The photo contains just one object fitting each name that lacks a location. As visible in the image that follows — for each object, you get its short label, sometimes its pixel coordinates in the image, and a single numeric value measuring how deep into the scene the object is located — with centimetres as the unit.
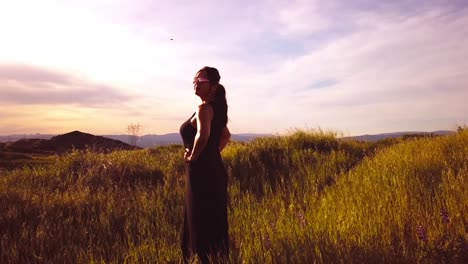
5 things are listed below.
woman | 421
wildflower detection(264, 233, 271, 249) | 385
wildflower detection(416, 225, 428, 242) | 358
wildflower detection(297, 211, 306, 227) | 417
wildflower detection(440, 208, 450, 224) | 389
